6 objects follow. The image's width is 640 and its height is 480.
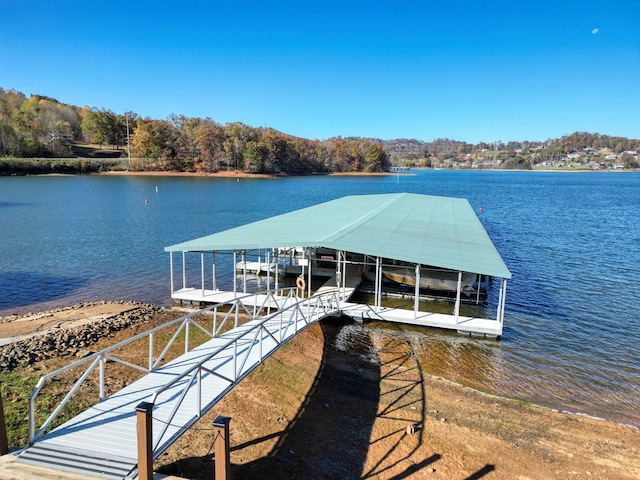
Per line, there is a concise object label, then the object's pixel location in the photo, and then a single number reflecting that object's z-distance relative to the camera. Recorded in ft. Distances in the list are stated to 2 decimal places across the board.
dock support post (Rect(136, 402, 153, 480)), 18.33
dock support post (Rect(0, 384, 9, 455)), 19.90
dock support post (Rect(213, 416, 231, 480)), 18.81
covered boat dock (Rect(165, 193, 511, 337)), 53.98
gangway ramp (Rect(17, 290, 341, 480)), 20.26
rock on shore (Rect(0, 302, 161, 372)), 39.99
